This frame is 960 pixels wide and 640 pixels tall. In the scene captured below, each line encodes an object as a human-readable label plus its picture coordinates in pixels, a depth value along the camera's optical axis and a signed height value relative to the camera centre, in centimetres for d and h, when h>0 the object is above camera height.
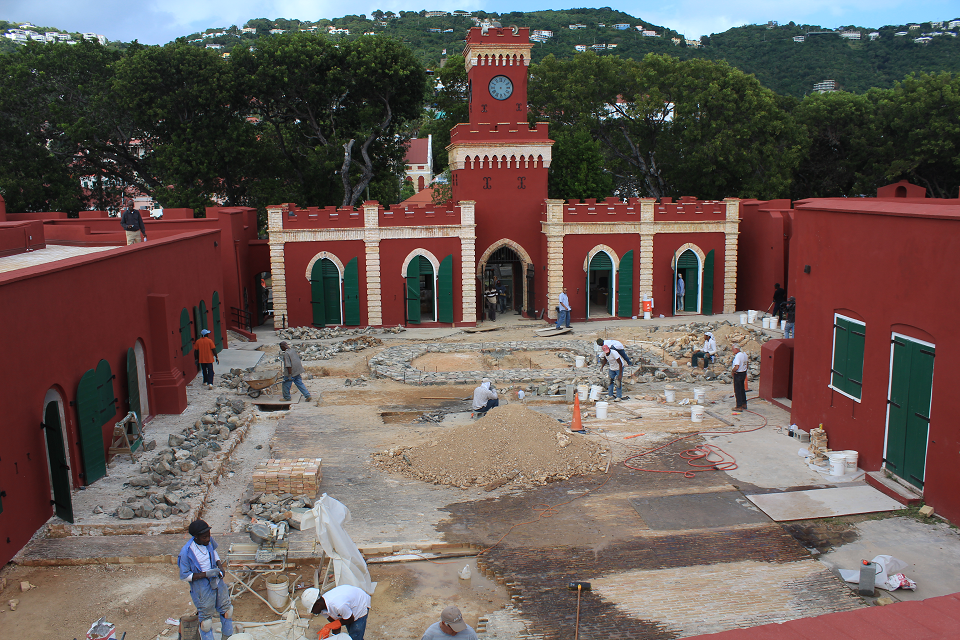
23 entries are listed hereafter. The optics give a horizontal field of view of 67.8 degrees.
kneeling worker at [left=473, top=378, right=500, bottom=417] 1658 -467
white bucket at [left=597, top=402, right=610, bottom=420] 1639 -488
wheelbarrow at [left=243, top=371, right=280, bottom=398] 1858 -476
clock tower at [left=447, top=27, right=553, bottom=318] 2973 +180
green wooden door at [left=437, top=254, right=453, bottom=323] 2862 -372
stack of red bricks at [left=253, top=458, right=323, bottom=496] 1220 -473
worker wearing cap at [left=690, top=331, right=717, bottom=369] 2123 -469
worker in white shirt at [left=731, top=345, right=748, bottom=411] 1670 -428
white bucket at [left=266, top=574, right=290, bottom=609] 898 -489
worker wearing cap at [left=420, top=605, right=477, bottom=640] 648 -391
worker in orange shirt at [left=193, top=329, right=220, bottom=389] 1866 -388
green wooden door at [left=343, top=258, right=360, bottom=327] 2828 -375
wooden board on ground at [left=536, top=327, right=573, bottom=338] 2659 -508
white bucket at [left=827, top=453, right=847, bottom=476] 1248 -474
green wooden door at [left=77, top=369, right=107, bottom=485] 1210 -383
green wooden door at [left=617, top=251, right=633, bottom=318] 2961 -385
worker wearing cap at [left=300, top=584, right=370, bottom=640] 684 -393
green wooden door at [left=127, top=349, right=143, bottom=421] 1459 -372
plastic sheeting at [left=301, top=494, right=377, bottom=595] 819 -391
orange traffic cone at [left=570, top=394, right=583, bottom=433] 1563 -490
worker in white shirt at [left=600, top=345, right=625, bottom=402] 1788 -426
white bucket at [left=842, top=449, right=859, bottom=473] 1253 -469
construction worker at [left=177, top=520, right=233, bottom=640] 768 -404
